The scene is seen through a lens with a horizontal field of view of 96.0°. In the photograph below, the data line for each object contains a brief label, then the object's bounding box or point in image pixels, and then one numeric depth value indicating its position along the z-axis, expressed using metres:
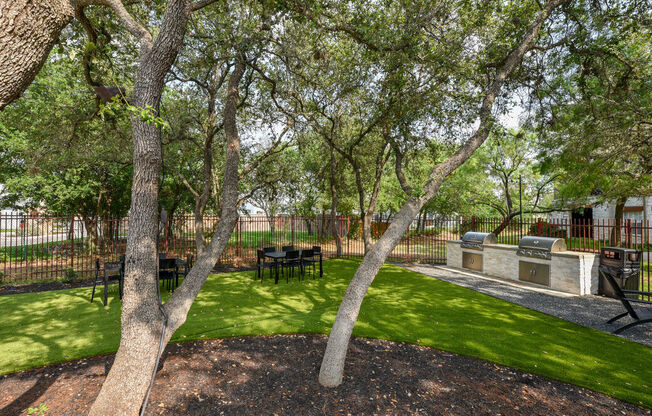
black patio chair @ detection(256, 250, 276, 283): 10.24
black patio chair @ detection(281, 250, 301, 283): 9.62
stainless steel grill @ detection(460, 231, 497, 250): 11.62
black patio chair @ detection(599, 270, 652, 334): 5.22
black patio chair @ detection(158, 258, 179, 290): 8.37
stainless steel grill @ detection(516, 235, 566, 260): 8.85
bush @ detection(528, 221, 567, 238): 11.04
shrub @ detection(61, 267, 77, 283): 9.77
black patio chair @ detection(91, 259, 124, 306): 7.36
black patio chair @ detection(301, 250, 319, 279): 10.36
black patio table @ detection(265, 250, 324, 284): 9.82
